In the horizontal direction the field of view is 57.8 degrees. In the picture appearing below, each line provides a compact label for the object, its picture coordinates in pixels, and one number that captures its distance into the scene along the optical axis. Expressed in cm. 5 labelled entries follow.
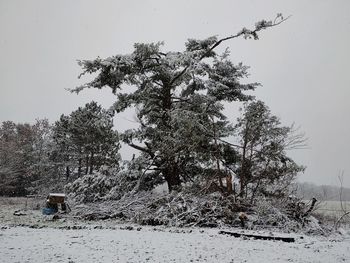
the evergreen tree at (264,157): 1220
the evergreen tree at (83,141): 2639
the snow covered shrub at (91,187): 1460
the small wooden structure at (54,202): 1375
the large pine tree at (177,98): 1323
